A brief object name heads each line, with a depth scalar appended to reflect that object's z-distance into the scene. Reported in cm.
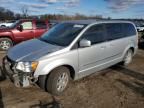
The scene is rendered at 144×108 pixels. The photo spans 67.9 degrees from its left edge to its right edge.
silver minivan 228
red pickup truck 556
